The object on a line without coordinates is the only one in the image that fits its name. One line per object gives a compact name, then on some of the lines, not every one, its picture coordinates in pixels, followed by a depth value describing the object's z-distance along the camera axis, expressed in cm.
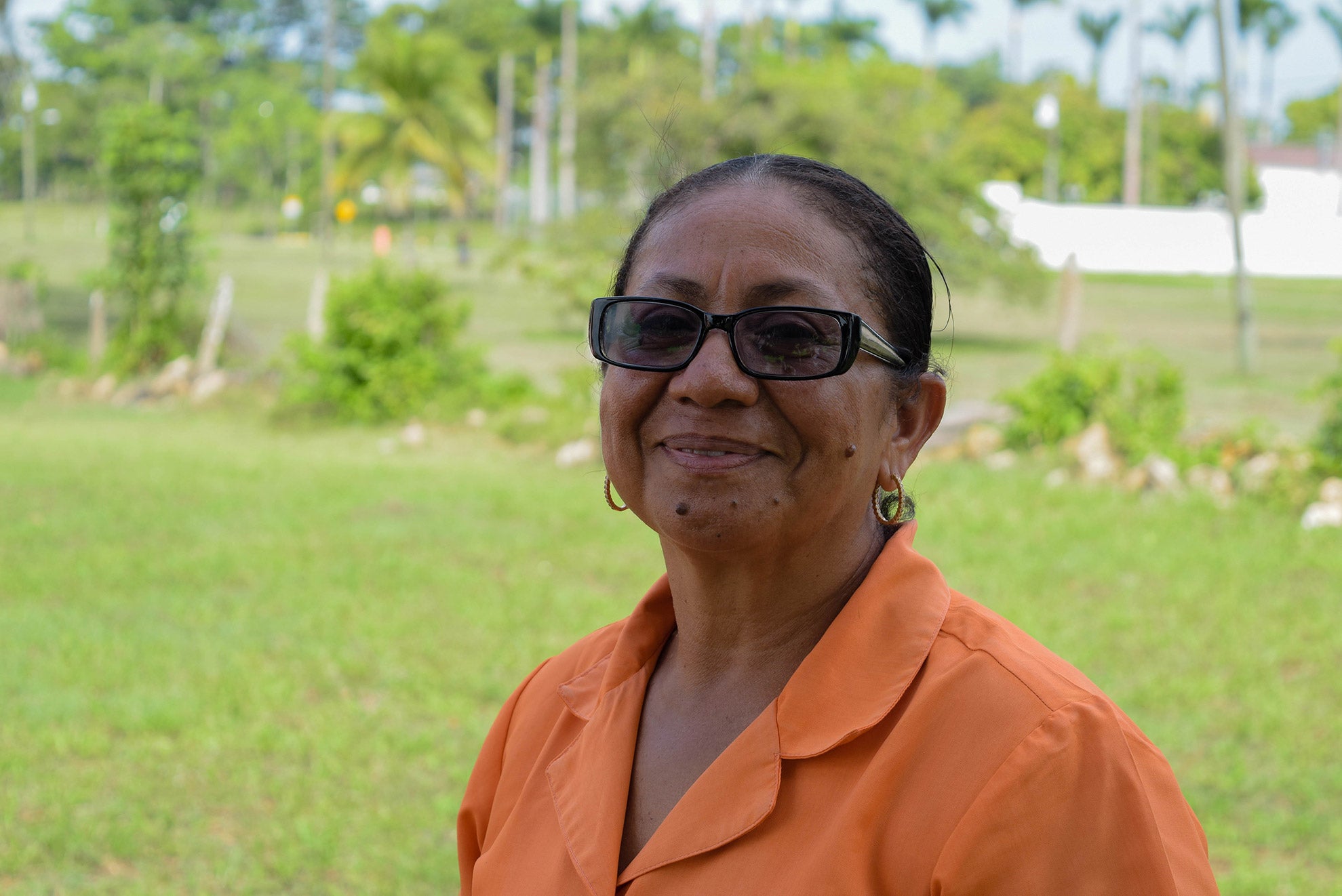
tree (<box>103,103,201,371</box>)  1458
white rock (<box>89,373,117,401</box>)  1392
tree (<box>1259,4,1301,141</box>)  7000
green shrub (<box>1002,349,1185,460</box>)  938
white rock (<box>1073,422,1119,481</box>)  917
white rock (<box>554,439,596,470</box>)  1047
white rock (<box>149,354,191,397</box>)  1378
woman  137
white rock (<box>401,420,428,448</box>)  1148
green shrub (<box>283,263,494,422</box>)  1237
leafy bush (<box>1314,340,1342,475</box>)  825
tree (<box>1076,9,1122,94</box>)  5875
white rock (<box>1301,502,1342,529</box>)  779
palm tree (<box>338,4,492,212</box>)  3672
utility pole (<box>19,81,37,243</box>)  2983
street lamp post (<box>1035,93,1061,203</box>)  2084
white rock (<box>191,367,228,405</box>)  1347
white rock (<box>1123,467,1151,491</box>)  885
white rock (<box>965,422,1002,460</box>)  1015
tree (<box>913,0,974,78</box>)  7144
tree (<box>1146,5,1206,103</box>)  5883
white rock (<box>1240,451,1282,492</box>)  845
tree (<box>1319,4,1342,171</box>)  6094
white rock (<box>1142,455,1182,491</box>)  873
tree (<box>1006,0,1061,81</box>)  7773
